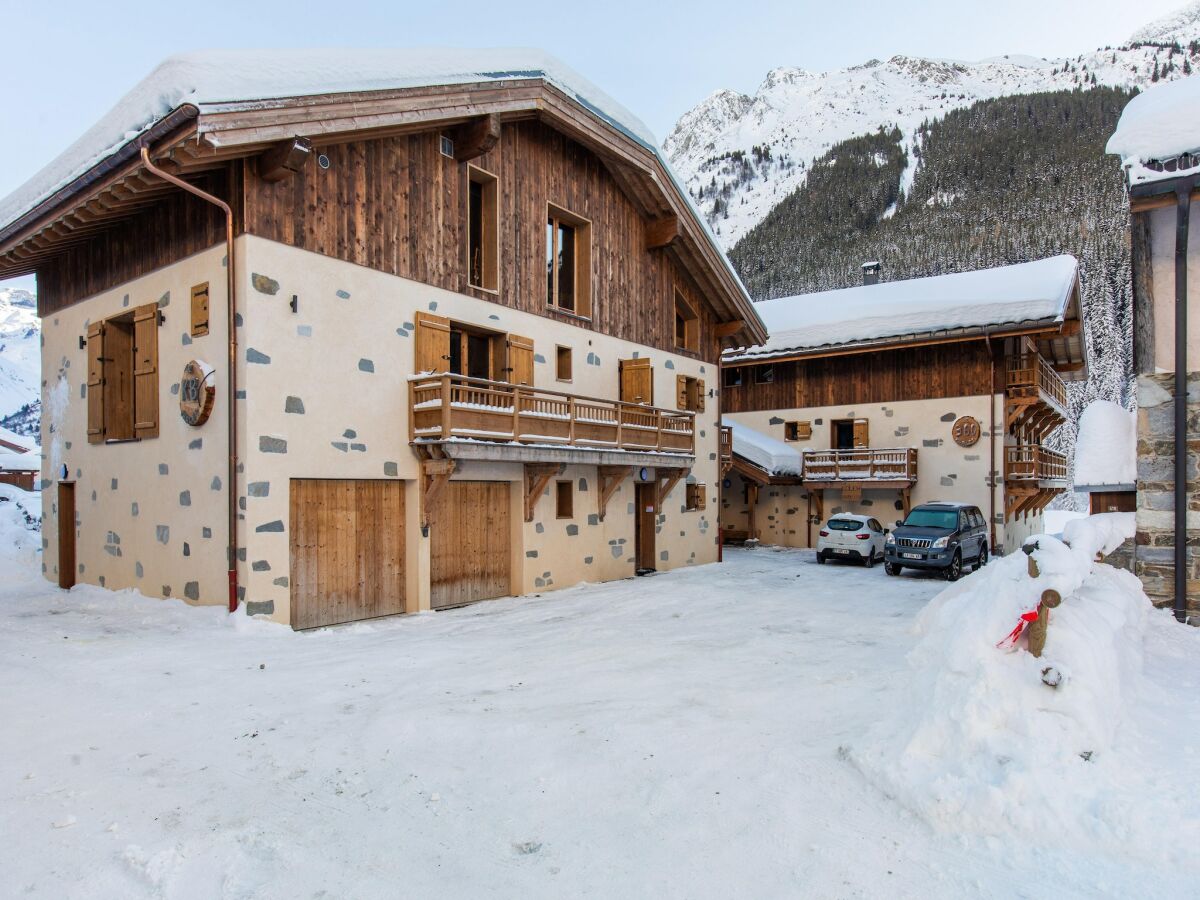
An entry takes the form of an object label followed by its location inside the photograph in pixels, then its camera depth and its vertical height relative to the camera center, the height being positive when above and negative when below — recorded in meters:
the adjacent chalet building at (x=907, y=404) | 23.59 +1.50
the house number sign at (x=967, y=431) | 23.95 +0.48
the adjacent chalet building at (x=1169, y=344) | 8.92 +1.26
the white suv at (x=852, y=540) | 21.06 -2.65
